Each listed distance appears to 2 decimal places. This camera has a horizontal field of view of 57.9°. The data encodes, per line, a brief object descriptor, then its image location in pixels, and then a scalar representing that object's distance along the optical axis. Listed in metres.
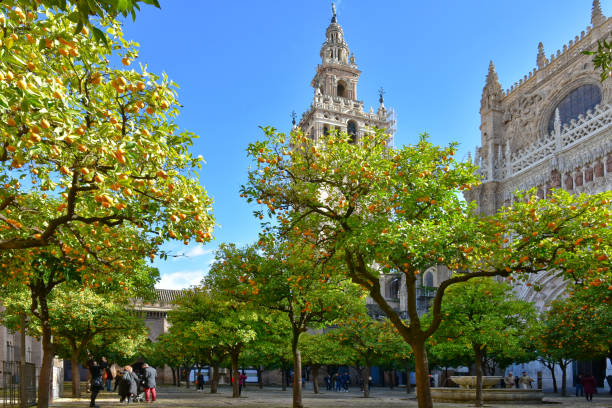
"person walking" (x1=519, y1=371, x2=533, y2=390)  34.12
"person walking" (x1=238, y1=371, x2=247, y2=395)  47.55
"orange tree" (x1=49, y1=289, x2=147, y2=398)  25.30
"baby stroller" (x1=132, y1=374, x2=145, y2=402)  25.58
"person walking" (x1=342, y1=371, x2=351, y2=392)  48.52
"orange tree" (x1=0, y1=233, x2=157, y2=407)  11.48
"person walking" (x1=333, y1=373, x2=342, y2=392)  46.84
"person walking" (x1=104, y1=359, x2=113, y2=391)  46.10
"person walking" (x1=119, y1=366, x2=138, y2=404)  22.83
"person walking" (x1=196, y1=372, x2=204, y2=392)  44.84
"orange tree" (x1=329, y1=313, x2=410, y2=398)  34.69
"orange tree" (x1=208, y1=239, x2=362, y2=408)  18.70
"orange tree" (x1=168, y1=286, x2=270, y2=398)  27.83
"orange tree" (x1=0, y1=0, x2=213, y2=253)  6.25
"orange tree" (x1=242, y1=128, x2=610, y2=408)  12.43
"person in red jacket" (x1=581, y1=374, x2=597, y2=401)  28.83
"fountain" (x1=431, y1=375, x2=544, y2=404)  25.92
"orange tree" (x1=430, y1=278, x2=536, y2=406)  22.72
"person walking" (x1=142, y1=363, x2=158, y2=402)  23.51
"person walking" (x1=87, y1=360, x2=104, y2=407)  21.78
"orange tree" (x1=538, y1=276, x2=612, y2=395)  25.29
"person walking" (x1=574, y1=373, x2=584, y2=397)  36.02
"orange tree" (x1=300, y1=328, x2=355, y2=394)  37.34
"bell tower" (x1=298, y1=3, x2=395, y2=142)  79.62
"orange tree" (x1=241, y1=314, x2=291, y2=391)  29.38
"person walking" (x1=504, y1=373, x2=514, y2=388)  33.94
